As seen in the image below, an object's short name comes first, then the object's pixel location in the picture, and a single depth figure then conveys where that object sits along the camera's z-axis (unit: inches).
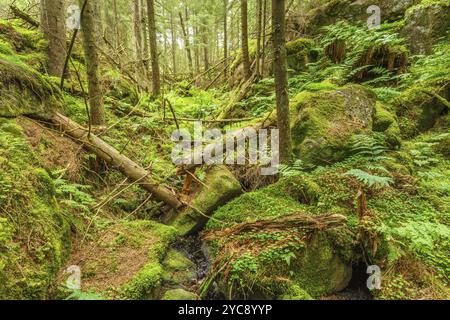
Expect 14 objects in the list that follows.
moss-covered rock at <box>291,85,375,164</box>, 208.7
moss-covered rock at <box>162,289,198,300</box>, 137.9
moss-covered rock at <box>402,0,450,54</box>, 335.3
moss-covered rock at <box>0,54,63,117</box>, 183.8
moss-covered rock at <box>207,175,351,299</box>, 134.8
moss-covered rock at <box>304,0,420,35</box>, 424.0
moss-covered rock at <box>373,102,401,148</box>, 225.6
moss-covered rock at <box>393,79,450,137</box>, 261.6
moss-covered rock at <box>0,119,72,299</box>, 111.1
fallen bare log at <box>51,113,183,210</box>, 214.2
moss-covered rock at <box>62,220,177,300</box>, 134.3
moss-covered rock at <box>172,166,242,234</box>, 198.1
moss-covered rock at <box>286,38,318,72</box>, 416.2
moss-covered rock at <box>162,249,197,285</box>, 156.9
